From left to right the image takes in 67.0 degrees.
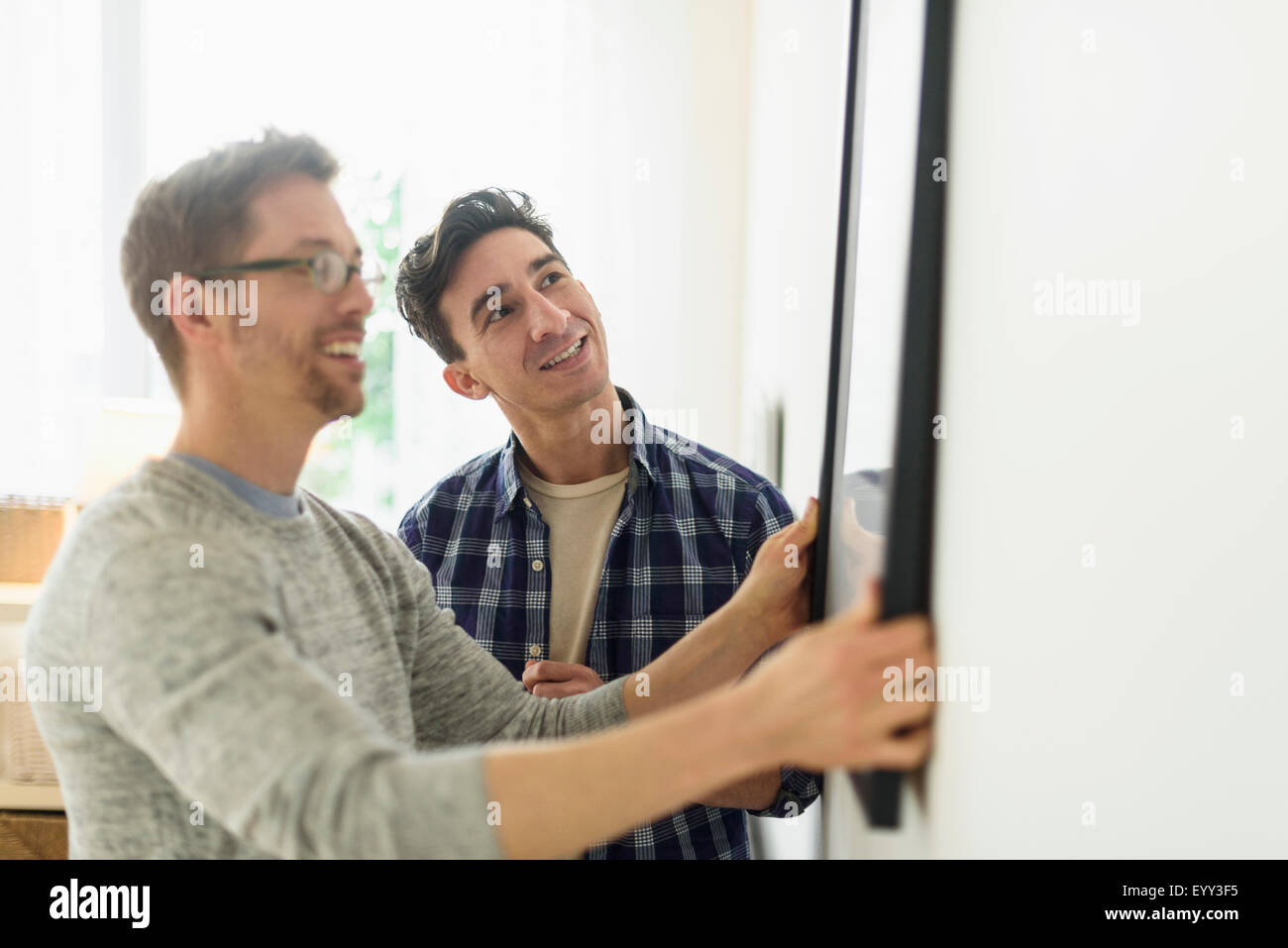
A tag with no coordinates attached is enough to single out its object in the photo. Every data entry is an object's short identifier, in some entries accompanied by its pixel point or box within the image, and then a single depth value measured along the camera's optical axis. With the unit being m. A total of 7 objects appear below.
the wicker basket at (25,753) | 1.99
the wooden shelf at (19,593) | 2.00
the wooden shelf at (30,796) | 1.99
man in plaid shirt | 1.31
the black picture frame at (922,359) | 0.65
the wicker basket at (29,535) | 2.20
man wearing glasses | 0.58
